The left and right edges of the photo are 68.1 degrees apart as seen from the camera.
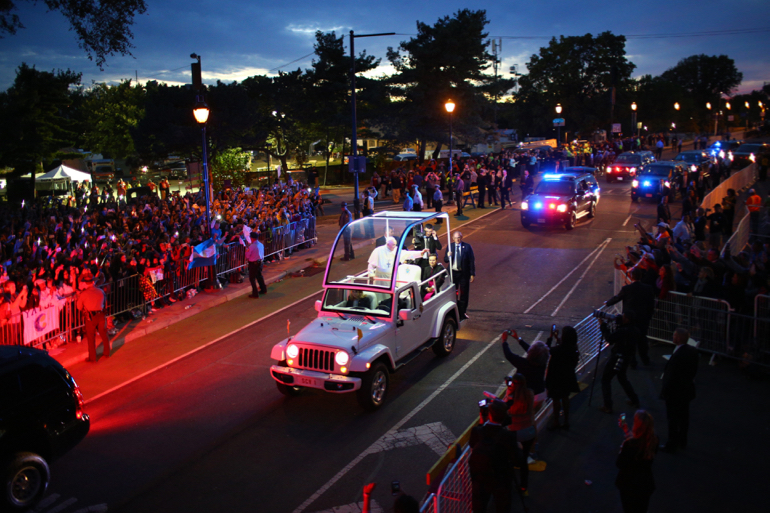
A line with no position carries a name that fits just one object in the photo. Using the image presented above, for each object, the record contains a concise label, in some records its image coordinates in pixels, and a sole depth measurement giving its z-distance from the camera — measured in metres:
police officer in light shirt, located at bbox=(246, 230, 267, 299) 14.32
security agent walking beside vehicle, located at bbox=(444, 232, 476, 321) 11.78
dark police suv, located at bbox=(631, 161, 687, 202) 27.84
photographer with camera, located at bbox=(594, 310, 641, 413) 7.64
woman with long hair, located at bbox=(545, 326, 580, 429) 6.96
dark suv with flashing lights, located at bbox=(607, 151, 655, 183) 37.28
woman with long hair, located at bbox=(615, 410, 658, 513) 4.95
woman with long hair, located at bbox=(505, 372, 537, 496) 5.96
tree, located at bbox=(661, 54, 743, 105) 113.19
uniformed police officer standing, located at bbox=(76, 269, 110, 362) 10.30
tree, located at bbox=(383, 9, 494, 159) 40.69
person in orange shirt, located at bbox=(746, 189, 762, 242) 17.45
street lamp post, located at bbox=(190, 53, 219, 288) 14.71
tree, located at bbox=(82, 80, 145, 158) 53.94
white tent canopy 34.38
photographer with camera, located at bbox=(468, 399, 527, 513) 5.11
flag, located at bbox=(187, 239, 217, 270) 14.63
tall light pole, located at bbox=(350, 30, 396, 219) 21.81
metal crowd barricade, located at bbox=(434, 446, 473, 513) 4.90
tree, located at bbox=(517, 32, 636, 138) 69.44
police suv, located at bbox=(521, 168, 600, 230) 22.23
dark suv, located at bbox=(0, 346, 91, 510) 6.07
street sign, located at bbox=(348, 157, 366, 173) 22.42
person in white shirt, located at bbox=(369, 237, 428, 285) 10.08
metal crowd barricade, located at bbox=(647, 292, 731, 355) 9.38
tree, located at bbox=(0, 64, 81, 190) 34.28
